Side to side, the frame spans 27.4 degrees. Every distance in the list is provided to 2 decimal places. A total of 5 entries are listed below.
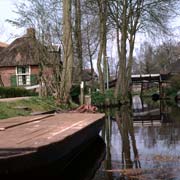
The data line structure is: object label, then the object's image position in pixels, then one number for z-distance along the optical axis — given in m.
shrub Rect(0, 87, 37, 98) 19.24
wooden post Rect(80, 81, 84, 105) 19.38
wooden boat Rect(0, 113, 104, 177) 3.59
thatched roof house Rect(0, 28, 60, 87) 34.41
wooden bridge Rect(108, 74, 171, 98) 45.24
